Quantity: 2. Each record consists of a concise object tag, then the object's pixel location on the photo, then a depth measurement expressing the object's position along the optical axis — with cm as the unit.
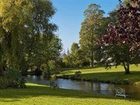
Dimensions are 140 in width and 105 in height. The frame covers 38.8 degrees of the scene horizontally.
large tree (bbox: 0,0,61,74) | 2330
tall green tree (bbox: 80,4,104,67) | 5471
